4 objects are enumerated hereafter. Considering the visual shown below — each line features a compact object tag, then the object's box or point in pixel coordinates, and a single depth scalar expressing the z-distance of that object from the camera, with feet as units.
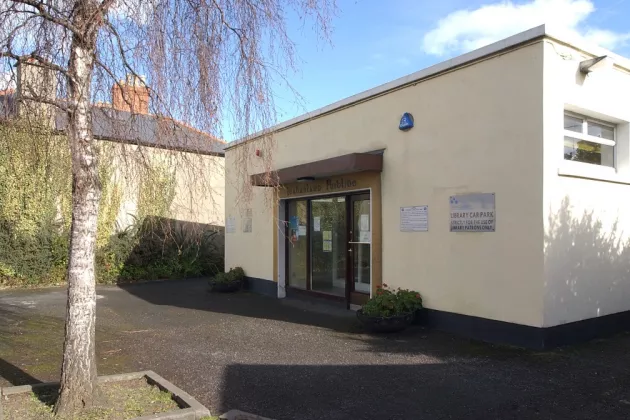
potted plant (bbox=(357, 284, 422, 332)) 25.03
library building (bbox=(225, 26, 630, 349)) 21.50
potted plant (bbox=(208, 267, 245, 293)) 41.96
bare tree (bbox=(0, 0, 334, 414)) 14.48
